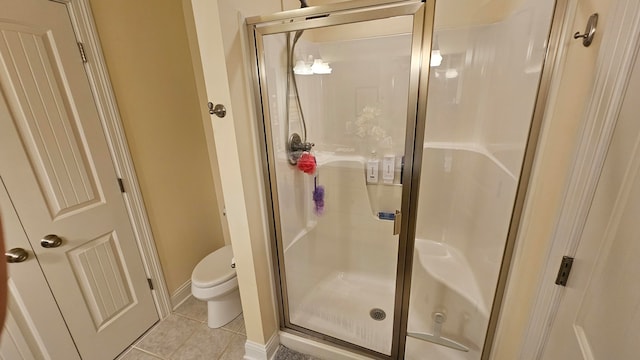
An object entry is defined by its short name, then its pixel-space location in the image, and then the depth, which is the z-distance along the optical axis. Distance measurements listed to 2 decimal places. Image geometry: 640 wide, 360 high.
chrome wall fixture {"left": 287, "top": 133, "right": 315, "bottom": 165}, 1.64
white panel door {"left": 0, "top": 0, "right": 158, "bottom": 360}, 1.13
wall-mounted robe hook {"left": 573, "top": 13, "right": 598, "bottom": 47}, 0.70
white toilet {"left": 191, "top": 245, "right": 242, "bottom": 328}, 1.67
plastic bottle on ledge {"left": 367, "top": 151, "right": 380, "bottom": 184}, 1.82
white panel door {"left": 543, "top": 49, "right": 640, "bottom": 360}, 0.56
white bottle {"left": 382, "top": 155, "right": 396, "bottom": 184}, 1.75
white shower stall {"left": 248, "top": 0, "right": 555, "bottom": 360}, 1.25
